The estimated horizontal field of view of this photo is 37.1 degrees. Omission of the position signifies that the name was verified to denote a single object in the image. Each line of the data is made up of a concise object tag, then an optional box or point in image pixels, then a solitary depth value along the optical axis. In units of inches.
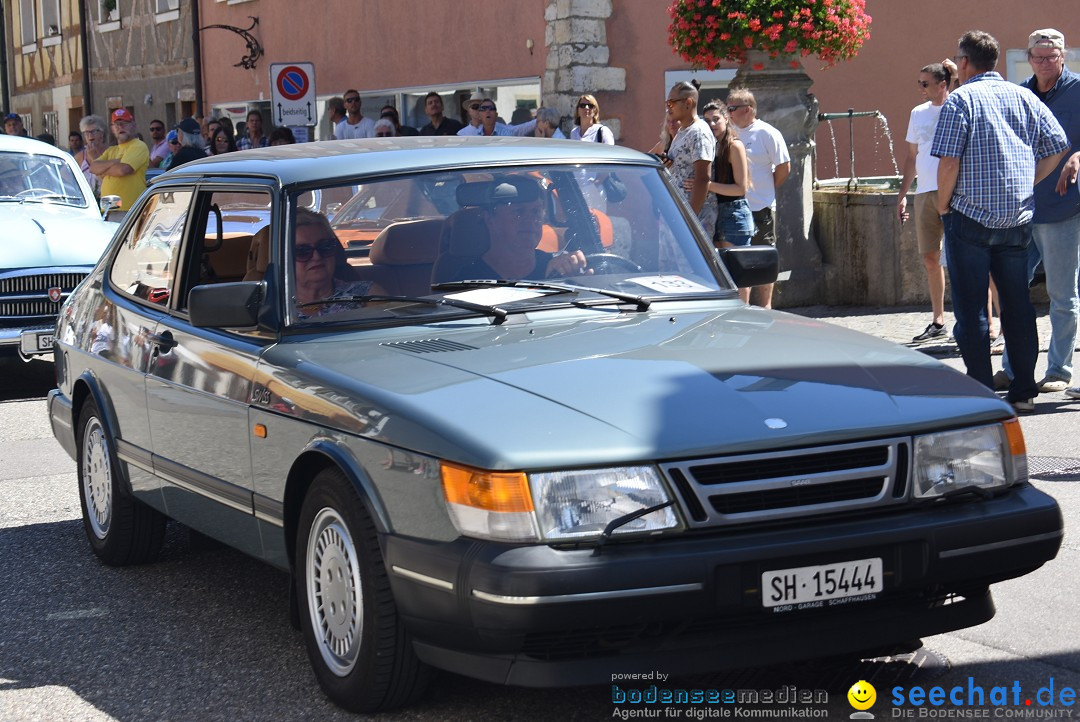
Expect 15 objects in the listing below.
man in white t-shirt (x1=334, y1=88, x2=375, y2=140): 773.9
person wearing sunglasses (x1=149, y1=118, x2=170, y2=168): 819.4
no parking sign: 695.7
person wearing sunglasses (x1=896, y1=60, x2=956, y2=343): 452.4
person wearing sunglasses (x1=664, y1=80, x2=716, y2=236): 425.4
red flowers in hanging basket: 555.8
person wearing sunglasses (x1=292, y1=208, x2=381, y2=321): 202.8
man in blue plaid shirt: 330.6
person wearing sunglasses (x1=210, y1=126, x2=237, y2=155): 804.0
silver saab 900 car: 152.8
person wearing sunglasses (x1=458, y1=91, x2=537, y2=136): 667.4
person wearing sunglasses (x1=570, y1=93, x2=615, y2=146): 544.7
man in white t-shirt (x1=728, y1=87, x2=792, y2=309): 469.4
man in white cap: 366.9
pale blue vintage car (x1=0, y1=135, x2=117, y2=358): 466.3
